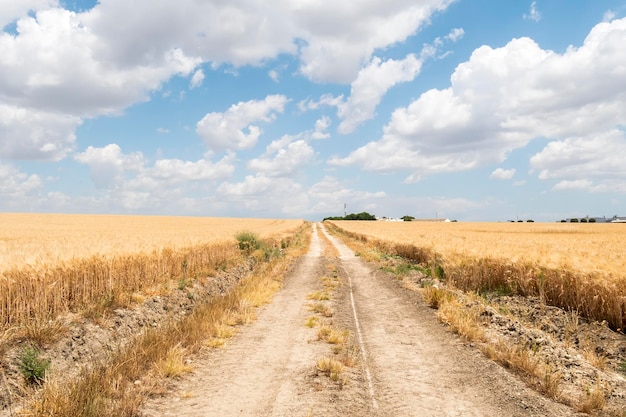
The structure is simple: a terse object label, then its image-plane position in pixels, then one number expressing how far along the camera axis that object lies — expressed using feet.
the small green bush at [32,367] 26.73
